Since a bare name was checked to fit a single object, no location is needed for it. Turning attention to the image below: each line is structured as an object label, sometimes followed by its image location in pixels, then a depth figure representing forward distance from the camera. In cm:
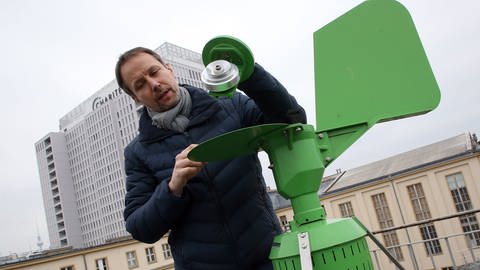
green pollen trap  82
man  117
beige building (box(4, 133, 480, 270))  3166
